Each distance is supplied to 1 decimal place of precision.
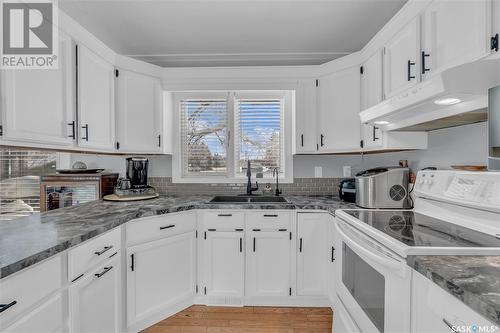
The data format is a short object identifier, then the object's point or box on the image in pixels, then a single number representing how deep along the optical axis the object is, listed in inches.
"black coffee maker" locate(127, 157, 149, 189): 92.2
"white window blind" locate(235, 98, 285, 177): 107.9
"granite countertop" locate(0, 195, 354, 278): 36.6
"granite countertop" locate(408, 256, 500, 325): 22.6
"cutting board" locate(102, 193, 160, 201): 83.5
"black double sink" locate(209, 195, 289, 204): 95.6
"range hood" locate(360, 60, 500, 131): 37.9
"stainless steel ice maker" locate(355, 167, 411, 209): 69.6
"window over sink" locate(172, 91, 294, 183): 107.2
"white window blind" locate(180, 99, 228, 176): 107.9
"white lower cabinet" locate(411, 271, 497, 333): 23.9
